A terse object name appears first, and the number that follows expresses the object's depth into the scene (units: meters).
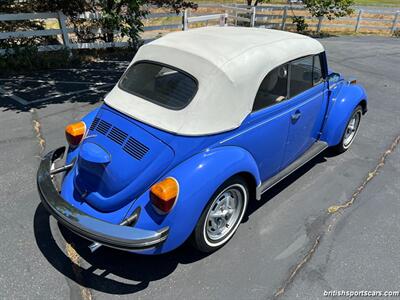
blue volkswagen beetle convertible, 2.73
